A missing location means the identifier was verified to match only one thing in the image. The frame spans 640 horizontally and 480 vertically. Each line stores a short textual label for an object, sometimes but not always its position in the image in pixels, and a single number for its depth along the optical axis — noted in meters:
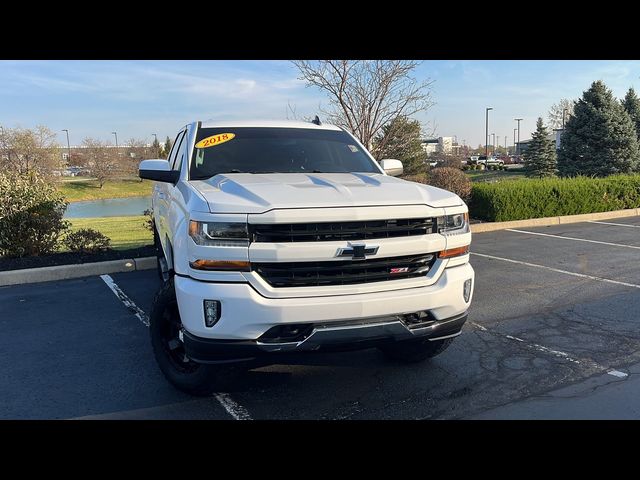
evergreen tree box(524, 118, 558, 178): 37.56
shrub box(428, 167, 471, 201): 12.45
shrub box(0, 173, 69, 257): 7.99
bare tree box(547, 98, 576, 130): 59.38
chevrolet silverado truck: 2.97
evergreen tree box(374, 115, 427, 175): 12.85
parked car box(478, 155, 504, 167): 61.85
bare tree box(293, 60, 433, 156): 11.72
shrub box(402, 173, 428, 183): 13.05
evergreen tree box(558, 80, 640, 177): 24.67
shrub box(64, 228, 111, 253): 8.52
